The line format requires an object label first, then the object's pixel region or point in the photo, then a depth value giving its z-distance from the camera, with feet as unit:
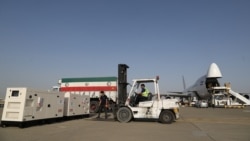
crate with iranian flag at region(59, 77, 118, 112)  62.18
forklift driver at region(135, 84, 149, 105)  37.78
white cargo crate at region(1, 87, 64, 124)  29.19
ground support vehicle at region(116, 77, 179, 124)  36.76
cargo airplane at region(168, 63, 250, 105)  141.90
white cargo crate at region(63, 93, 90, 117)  40.52
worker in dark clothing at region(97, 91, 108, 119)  43.58
